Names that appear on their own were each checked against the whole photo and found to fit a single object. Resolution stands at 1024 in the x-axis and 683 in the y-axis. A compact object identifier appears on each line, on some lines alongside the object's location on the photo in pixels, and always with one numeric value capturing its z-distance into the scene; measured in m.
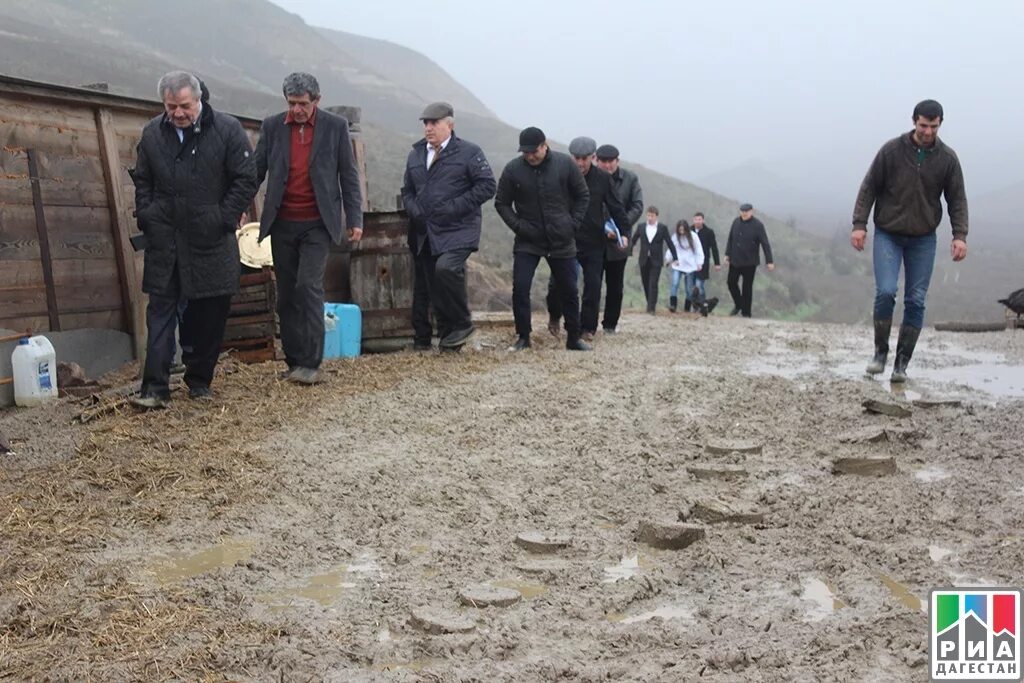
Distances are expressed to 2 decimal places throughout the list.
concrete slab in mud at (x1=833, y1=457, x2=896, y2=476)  5.55
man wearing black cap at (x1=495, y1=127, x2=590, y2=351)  9.97
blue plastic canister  9.66
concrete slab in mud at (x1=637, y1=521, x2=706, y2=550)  4.43
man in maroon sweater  7.72
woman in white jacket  18.66
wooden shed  8.08
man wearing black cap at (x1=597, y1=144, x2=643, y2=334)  11.65
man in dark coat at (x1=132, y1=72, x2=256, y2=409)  6.94
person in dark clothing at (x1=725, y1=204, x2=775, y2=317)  17.78
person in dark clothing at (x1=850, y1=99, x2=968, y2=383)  8.30
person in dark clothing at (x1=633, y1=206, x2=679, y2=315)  18.72
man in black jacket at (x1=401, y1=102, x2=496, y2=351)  9.23
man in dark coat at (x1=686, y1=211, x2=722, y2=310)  19.09
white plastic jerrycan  7.64
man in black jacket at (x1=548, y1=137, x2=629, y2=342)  11.18
